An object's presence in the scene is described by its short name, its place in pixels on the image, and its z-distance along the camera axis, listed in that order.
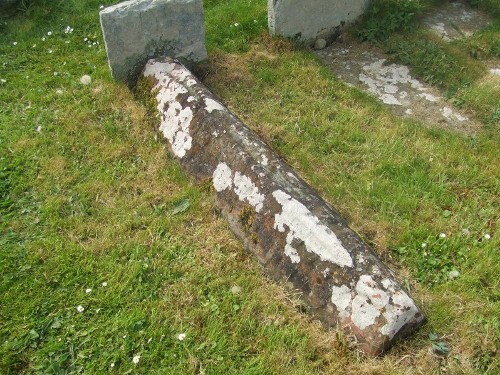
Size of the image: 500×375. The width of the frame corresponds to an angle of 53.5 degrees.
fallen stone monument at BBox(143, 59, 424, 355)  3.00
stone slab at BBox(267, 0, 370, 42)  5.73
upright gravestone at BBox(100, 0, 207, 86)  4.72
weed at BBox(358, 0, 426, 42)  6.23
